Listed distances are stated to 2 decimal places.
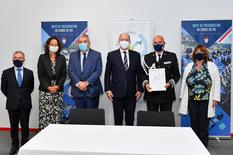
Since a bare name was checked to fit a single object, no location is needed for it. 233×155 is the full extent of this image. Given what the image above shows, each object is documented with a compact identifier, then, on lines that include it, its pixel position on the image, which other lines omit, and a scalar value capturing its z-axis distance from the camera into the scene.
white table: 2.06
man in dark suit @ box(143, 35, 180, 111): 4.26
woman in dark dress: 4.36
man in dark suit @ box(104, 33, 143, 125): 4.30
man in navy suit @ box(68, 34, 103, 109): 4.42
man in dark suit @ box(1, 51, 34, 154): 4.23
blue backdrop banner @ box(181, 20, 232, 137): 4.89
